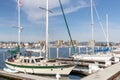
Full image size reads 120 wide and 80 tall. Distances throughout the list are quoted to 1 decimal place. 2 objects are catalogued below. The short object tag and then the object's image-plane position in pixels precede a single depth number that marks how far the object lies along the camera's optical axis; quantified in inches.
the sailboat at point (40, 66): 509.3
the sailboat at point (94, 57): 811.5
